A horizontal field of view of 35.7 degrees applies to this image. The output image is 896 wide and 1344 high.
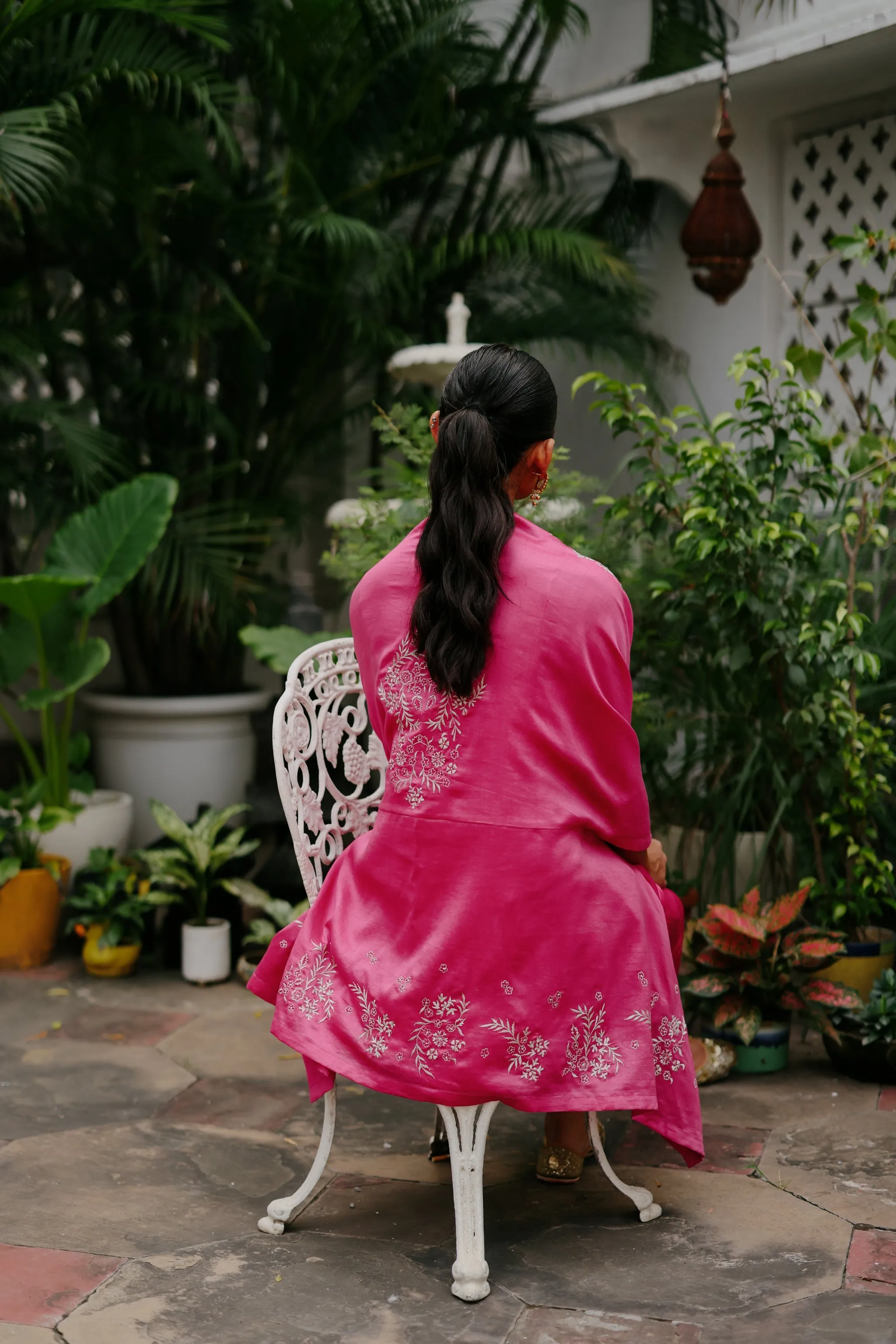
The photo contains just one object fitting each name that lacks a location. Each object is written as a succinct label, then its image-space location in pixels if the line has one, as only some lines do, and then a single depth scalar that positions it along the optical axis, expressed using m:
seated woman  2.33
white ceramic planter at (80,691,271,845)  5.36
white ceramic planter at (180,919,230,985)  4.31
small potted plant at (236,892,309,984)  4.23
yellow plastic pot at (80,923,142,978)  4.34
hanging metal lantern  4.62
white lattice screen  4.67
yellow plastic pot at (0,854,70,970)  4.43
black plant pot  3.38
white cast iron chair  2.39
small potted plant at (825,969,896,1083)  3.36
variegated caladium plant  3.44
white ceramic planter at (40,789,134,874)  4.71
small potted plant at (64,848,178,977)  4.33
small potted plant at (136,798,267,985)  4.31
